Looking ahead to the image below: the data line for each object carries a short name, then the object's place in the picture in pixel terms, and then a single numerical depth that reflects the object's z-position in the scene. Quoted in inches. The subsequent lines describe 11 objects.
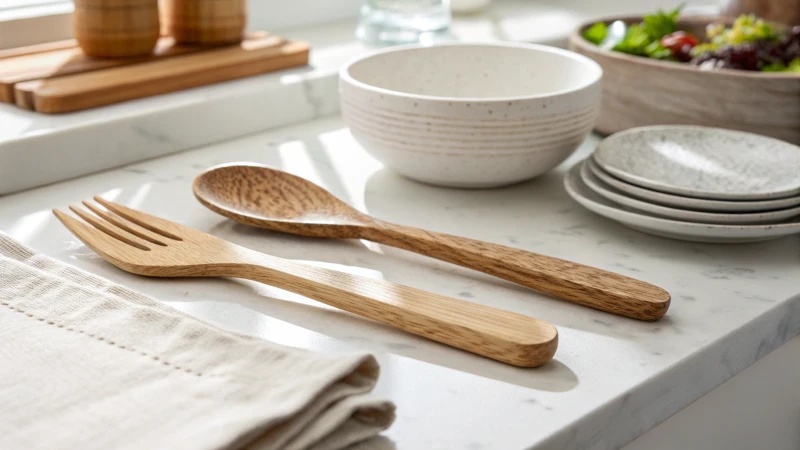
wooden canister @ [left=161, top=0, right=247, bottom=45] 45.8
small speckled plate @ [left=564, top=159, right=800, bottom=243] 28.7
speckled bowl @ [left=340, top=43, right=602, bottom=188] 31.7
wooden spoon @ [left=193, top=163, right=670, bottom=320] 25.2
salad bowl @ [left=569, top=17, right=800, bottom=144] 38.2
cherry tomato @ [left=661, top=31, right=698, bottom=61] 45.4
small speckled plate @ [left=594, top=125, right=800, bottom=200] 33.3
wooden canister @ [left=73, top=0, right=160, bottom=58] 41.6
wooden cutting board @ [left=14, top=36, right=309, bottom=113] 38.0
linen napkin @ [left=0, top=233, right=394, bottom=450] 17.2
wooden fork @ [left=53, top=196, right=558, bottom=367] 22.3
